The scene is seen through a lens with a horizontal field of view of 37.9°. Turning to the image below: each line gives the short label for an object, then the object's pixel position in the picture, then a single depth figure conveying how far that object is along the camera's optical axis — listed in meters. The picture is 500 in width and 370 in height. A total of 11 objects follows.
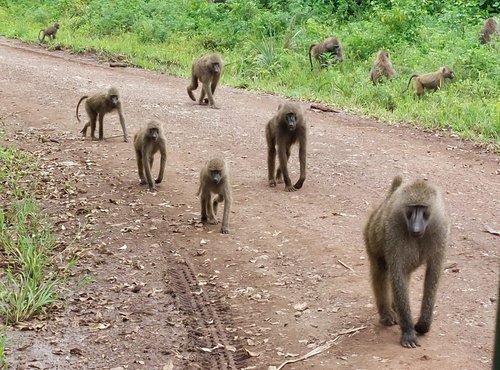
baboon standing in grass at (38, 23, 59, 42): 20.23
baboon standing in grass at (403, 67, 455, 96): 12.98
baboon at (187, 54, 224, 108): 12.73
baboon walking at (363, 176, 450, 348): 4.57
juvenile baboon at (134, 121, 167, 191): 8.69
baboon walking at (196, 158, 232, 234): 7.40
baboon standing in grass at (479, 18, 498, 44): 15.55
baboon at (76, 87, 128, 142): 10.67
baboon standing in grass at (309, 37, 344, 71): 15.29
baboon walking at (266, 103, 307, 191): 8.41
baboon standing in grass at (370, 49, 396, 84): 13.94
